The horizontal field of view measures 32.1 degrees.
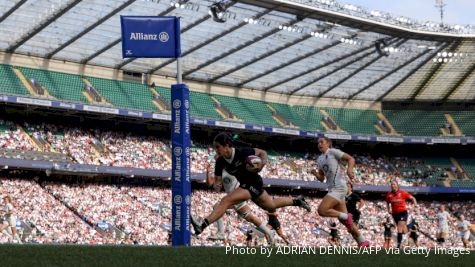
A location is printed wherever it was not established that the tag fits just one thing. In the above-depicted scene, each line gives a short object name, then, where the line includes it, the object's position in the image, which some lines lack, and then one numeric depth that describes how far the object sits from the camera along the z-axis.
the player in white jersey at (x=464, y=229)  27.56
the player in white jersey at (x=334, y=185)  15.86
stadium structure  38.03
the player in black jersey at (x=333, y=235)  25.26
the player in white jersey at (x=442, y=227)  26.98
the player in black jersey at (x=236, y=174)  13.14
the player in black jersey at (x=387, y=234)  24.08
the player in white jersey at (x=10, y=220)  23.51
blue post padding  16.09
